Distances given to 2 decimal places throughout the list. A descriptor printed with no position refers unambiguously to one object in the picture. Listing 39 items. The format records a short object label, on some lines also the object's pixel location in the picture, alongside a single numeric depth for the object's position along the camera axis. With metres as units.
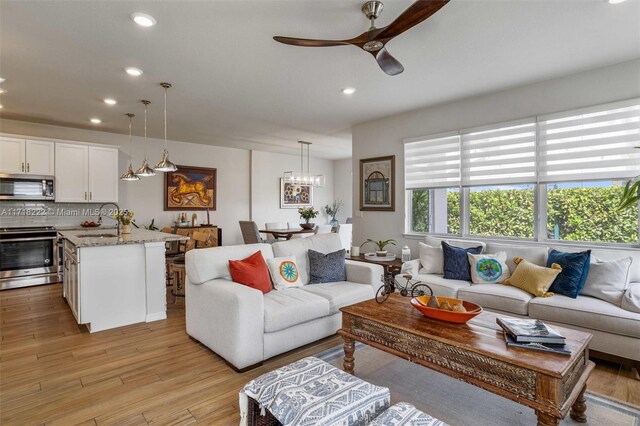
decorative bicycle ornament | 2.60
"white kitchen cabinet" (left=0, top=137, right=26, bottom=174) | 5.05
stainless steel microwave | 5.08
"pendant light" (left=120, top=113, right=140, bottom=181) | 4.82
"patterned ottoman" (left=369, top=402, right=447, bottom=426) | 1.37
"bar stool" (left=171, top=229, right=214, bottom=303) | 4.30
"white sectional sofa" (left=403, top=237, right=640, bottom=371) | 2.52
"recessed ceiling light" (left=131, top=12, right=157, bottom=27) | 2.44
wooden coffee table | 1.60
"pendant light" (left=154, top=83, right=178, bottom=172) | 3.89
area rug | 1.99
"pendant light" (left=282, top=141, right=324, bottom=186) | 7.82
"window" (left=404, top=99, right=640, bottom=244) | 3.38
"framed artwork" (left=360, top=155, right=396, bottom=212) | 5.21
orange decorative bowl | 2.12
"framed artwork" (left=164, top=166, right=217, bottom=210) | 7.15
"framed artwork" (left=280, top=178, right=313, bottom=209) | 8.97
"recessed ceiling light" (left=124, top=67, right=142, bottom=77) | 3.41
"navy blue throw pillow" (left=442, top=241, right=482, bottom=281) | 3.65
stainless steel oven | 4.91
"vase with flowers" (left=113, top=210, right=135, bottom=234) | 4.39
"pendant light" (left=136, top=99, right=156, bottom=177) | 4.32
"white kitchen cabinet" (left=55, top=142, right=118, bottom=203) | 5.52
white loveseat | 2.54
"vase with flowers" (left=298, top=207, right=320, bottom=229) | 7.68
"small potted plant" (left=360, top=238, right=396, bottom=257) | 4.71
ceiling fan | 1.90
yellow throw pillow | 3.05
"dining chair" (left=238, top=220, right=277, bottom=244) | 6.35
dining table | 6.92
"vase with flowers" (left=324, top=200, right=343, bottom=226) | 10.00
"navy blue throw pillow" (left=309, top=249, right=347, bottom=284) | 3.59
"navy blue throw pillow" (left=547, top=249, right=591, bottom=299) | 2.96
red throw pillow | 2.97
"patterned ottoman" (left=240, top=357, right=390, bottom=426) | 1.45
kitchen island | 3.39
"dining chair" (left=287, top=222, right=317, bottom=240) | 8.47
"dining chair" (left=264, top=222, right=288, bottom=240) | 7.59
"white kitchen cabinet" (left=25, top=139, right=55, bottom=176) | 5.22
